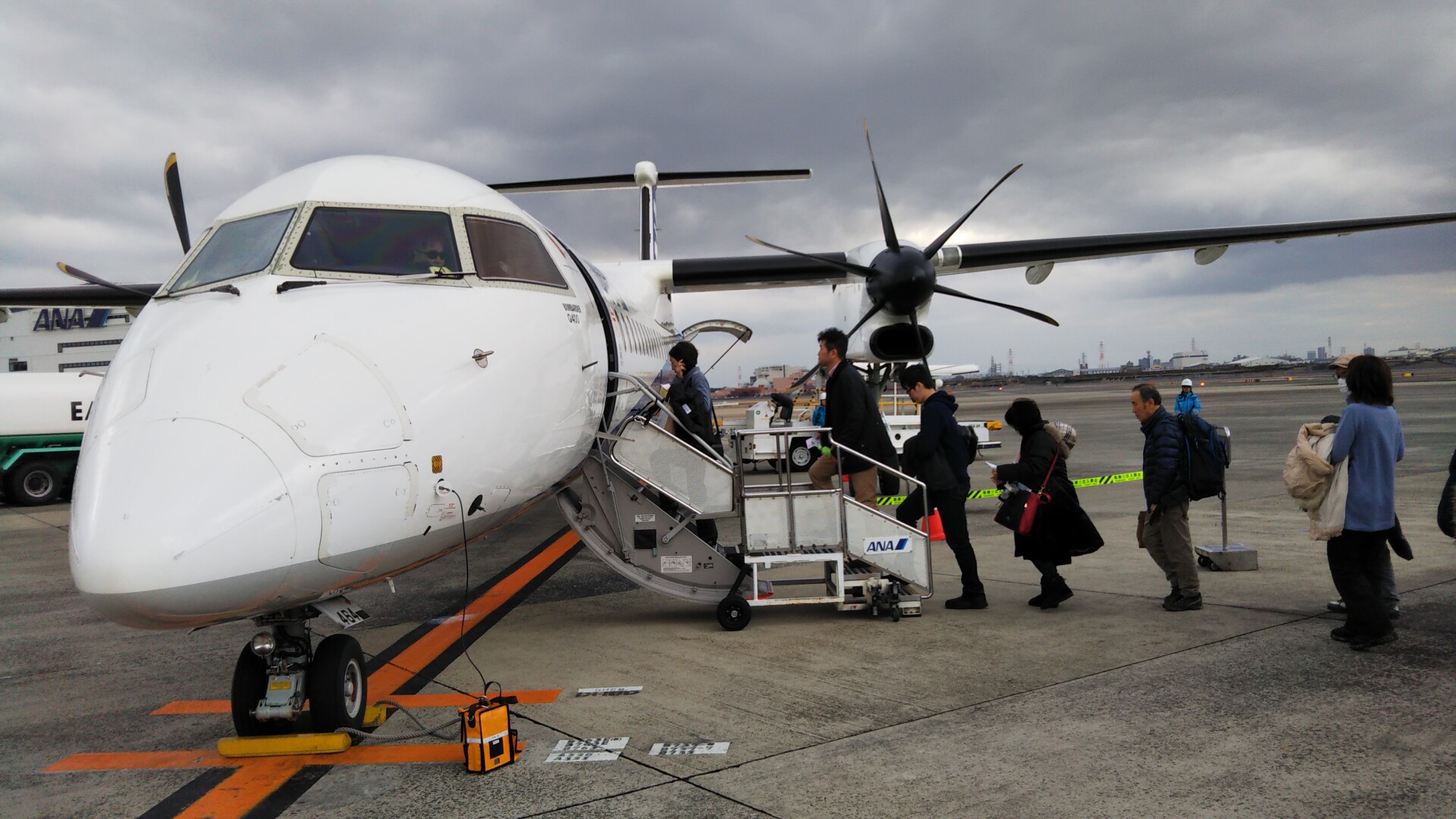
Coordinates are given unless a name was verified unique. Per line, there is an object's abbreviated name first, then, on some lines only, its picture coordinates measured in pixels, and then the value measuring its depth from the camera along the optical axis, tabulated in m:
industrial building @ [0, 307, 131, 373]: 39.31
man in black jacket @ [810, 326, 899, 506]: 6.84
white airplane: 3.11
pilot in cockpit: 4.60
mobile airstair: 6.39
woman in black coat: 6.38
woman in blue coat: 5.01
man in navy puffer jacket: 6.07
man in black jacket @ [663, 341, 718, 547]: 7.62
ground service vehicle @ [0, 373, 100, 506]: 18.03
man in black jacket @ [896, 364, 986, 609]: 6.68
